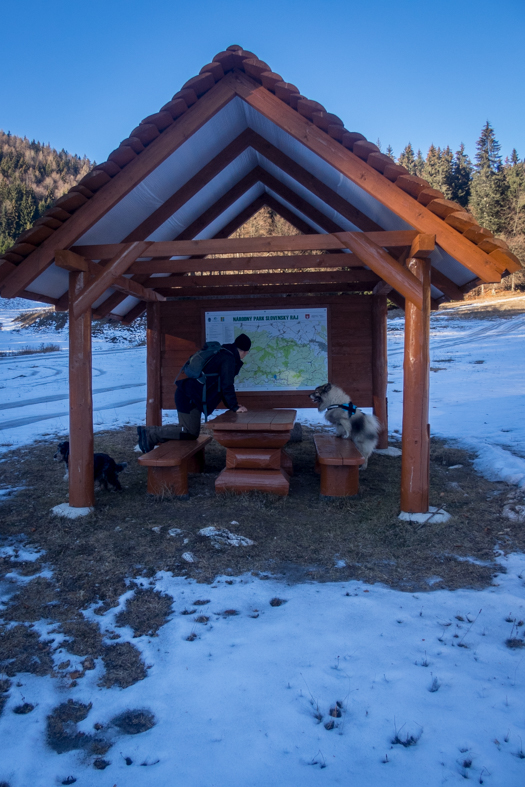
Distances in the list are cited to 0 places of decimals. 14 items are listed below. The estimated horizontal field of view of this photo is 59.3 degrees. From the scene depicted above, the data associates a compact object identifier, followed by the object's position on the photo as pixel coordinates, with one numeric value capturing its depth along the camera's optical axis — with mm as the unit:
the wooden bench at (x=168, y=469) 5676
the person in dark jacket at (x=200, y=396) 6457
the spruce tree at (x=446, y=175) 58625
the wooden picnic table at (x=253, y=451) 5719
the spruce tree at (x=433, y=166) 60097
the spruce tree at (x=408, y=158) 84312
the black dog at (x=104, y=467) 6035
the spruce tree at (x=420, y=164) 76312
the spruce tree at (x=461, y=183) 59719
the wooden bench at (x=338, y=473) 5715
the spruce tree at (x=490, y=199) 45938
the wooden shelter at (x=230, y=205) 4672
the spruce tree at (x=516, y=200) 44250
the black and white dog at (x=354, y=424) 6844
